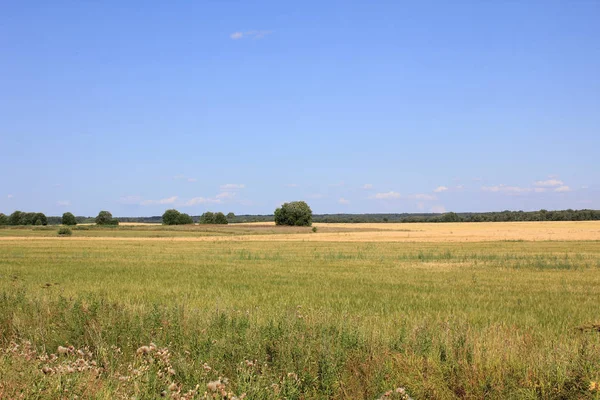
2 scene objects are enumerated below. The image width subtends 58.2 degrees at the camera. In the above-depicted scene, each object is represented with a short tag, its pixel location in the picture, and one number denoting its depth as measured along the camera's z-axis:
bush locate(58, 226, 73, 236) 91.65
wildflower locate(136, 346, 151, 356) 7.01
